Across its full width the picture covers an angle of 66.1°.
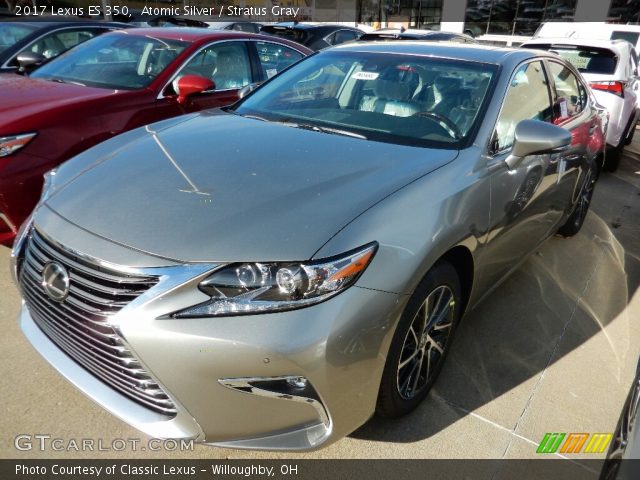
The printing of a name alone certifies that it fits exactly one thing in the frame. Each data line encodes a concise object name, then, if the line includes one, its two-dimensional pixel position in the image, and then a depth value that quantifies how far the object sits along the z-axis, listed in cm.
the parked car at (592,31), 903
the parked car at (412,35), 887
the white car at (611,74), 610
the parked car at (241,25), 1192
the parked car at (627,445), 122
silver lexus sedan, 158
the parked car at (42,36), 537
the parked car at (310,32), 1029
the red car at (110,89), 298
